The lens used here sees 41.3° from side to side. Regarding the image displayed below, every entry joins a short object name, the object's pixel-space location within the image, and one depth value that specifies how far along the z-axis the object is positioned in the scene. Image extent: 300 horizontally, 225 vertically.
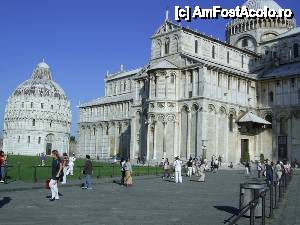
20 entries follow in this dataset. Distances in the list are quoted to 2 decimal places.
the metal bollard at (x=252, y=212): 7.47
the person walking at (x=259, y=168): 29.33
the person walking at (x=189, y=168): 30.41
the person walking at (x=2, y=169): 20.62
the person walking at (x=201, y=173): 25.08
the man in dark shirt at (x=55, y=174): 14.47
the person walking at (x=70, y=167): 27.14
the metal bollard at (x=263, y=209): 9.20
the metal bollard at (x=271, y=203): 11.44
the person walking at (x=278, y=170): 21.64
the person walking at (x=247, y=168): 31.85
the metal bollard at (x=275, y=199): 12.96
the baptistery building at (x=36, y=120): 120.69
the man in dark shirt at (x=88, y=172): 18.95
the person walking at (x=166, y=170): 28.16
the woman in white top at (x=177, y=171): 24.47
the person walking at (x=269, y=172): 20.40
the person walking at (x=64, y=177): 21.39
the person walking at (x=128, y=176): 21.03
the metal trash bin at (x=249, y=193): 11.78
